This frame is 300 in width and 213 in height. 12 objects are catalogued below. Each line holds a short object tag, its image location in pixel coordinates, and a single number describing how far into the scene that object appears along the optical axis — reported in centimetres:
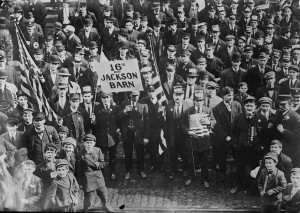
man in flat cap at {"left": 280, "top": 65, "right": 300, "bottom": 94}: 802
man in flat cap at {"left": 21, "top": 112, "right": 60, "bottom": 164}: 809
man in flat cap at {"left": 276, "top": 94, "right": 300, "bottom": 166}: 766
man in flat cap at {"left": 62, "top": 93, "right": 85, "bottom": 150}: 819
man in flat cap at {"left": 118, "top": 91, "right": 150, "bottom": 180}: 823
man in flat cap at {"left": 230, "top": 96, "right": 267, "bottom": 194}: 782
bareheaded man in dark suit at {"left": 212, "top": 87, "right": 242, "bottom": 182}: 799
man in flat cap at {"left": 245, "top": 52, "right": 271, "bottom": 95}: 825
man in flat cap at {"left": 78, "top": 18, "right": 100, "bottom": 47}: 879
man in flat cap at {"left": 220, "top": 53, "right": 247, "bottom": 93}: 826
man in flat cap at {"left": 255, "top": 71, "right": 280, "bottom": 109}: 807
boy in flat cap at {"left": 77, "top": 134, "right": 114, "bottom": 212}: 780
